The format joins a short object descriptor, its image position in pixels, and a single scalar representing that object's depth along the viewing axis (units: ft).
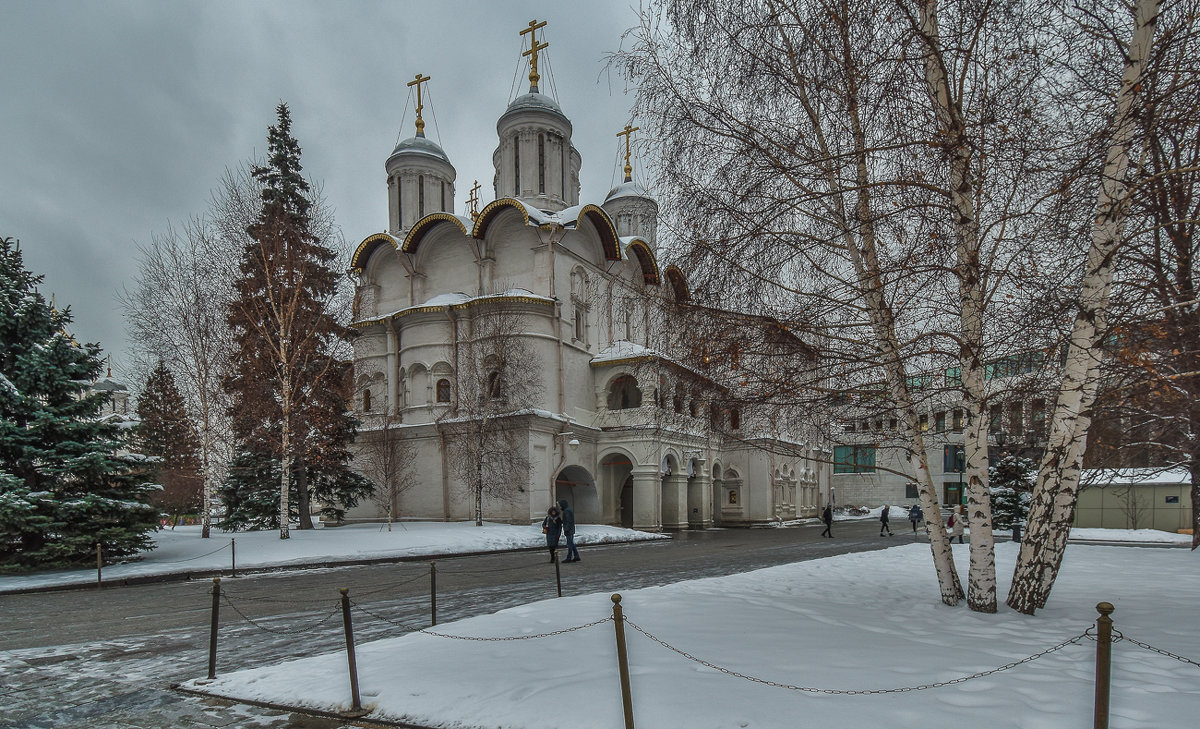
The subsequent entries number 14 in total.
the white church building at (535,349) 100.22
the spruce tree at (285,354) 72.95
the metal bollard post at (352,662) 18.20
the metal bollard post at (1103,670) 12.19
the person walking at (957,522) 70.59
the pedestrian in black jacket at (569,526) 57.36
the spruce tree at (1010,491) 84.74
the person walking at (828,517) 96.94
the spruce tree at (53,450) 49.42
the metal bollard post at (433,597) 28.58
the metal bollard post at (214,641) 21.89
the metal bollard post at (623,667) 14.97
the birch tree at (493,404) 89.86
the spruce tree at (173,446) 100.73
